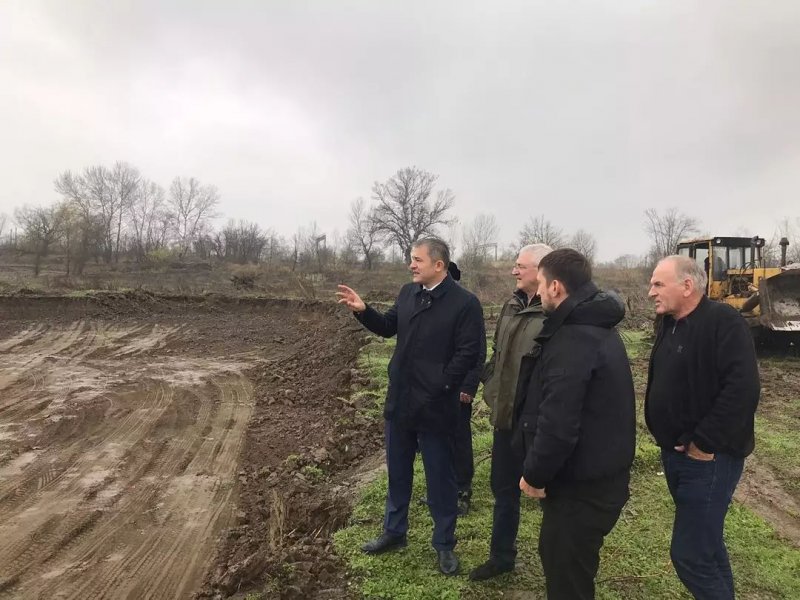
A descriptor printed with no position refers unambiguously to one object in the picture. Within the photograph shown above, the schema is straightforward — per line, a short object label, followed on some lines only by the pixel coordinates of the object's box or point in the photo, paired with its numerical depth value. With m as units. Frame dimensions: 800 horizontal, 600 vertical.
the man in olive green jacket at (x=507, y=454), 3.28
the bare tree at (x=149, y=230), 52.47
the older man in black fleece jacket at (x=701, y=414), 2.41
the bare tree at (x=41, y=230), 35.30
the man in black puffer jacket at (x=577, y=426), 2.21
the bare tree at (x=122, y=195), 54.09
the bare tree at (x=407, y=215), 53.64
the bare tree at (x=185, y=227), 55.41
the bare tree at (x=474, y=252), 41.54
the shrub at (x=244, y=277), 29.97
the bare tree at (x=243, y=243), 50.06
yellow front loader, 11.07
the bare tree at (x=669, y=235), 49.52
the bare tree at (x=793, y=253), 32.02
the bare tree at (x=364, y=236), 52.00
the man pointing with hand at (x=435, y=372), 3.38
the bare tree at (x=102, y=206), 43.28
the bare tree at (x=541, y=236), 42.25
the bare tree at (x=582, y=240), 52.06
